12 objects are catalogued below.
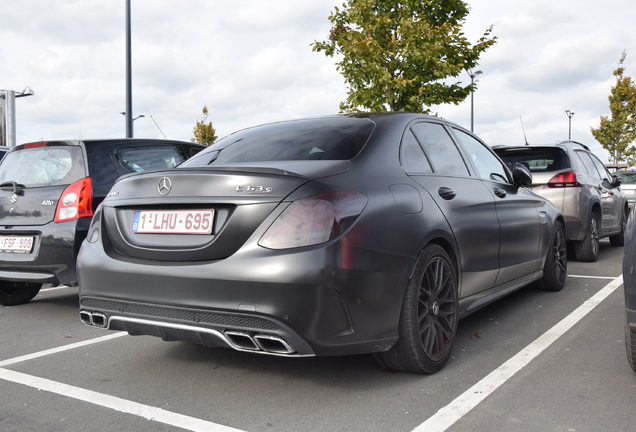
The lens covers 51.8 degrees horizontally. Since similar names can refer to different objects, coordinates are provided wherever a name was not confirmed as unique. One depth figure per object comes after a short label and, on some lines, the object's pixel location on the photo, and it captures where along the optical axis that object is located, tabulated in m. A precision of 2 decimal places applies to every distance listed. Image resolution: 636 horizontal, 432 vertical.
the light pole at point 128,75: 15.45
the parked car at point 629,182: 19.50
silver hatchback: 8.06
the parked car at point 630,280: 3.14
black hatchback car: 5.19
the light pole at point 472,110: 34.69
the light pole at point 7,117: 18.91
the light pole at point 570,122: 51.84
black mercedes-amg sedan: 3.00
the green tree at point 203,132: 35.91
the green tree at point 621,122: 38.88
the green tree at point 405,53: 15.46
